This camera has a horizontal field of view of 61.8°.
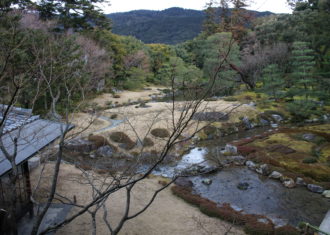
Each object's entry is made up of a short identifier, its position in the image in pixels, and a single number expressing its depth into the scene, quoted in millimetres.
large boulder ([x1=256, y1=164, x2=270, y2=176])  12961
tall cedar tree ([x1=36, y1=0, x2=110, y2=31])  25125
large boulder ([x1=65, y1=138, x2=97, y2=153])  15891
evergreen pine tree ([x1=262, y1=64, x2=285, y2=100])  23827
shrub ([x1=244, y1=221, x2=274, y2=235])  8477
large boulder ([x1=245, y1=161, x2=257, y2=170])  13649
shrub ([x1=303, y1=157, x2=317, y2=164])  13617
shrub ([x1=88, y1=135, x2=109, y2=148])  16438
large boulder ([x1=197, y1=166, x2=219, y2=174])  13366
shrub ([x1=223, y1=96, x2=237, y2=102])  26719
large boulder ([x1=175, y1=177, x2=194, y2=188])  12059
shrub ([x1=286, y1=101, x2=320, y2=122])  20969
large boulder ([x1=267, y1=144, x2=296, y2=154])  15117
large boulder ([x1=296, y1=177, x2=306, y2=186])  11773
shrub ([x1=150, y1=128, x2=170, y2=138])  17886
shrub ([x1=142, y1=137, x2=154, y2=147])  16438
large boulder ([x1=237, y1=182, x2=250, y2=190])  11639
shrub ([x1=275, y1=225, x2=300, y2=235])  8320
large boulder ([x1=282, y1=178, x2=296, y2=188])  11656
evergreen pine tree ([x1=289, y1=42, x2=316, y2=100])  20328
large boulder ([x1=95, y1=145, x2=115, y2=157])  15556
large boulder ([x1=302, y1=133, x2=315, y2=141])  16656
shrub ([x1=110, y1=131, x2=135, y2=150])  16742
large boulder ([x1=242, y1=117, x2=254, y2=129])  20906
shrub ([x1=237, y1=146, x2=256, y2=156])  15223
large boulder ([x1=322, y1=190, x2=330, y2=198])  10711
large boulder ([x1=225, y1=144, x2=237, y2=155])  15648
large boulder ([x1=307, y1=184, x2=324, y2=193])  11102
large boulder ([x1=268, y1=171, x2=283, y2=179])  12445
